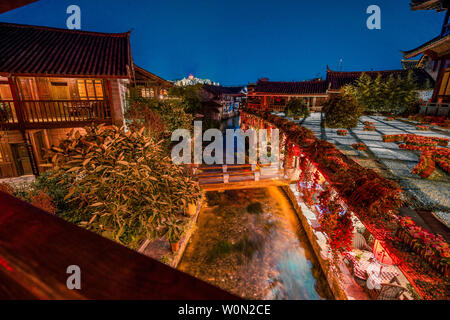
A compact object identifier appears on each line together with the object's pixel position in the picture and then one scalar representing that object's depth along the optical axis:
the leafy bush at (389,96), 9.23
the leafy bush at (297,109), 13.06
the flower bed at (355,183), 2.91
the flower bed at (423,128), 6.78
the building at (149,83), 15.37
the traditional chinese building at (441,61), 7.88
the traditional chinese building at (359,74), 12.10
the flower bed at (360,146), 5.73
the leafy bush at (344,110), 7.63
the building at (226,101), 29.42
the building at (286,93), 22.23
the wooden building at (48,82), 9.95
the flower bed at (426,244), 2.19
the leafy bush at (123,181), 3.35
